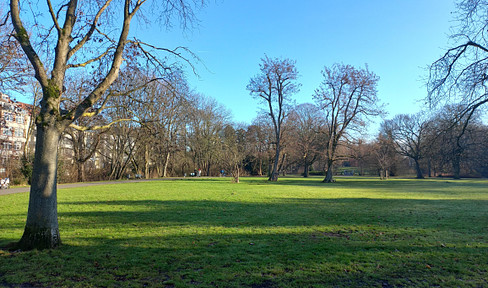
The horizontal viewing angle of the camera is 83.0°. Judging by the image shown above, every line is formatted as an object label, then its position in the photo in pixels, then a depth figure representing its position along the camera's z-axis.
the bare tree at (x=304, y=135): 45.97
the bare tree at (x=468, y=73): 7.91
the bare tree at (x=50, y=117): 5.11
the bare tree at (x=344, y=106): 31.97
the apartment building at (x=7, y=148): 18.05
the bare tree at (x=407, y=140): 51.46
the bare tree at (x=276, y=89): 33.31
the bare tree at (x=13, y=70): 14.57
